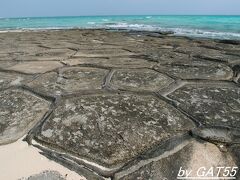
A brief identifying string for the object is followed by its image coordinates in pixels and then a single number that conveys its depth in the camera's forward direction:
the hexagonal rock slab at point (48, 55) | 2.81
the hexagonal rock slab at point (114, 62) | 2.35
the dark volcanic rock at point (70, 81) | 1.71
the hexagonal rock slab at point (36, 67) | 2.20
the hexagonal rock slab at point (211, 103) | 1.37
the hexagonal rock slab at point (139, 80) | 1.76
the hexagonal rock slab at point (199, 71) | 2.03
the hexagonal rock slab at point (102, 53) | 3.00
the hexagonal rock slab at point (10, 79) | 1.82
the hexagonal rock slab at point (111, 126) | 1.12
